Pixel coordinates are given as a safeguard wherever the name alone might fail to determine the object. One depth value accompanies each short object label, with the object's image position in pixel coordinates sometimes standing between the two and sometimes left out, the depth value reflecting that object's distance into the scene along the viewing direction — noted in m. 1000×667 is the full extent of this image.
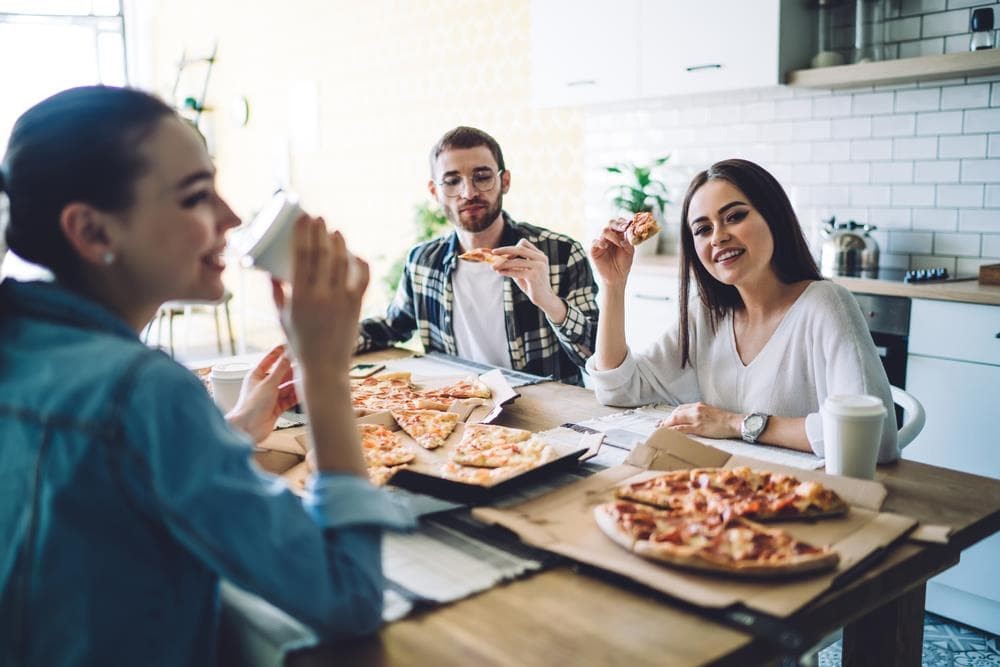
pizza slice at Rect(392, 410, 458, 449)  1.74
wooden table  0.96
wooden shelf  3.04
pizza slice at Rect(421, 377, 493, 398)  2.12
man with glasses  2.82
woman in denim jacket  0.88
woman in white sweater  1.93
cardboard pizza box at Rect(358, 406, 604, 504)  1.40
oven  3.06
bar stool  6.26
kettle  3.44
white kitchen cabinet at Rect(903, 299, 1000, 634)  2.82
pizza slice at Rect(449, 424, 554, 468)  1.54
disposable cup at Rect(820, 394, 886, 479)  1.42
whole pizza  1.12
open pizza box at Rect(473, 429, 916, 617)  1.07
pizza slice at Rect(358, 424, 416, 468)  1.60
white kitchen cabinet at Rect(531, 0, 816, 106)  3.55
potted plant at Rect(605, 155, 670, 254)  4.27
